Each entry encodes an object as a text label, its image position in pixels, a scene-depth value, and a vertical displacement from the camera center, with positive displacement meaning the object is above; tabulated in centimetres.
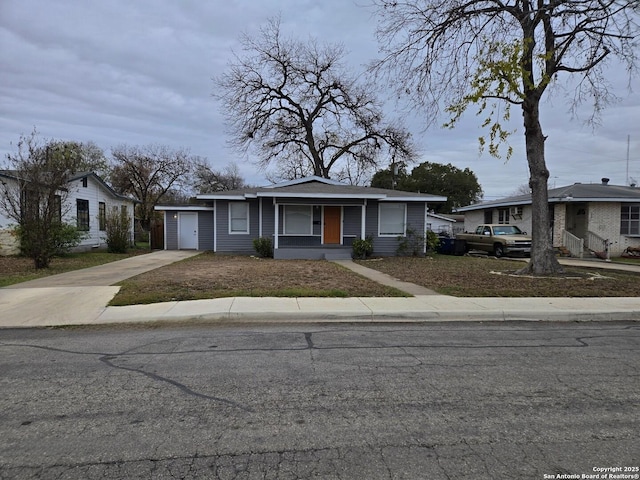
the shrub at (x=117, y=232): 2191 -45
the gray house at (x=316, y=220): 2034 +22
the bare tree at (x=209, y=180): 5069 +584
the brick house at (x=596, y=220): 2128 +26
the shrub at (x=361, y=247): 1897 -106
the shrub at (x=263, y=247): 1932 -107
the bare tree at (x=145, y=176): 3969 +476
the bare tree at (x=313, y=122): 3216 +843
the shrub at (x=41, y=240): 1371 -54
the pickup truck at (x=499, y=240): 2062 -82
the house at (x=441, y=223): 4197 +16
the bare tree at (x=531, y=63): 1131 +486
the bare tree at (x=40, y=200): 1388 +87
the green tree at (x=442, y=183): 5700 +591
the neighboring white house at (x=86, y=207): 1841 +97
